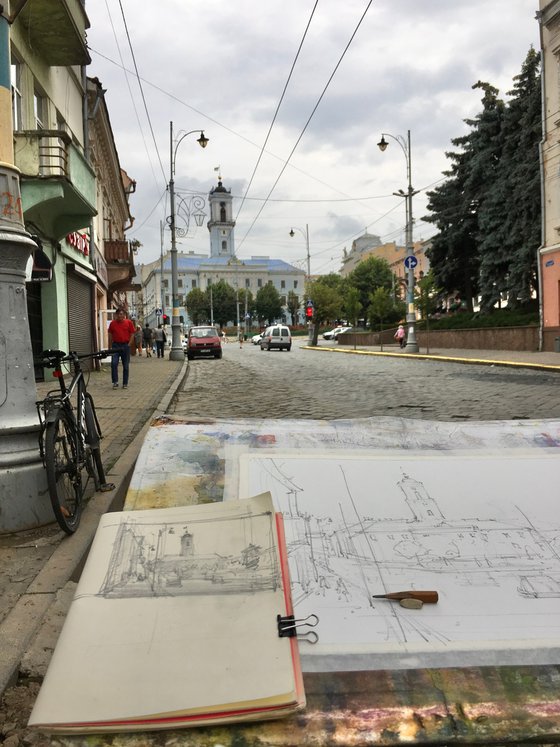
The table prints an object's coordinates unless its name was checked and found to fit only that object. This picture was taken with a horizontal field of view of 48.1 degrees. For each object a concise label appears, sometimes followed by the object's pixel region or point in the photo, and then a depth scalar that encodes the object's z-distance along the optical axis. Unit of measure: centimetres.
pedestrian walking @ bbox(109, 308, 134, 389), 1302
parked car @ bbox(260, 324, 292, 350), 4181
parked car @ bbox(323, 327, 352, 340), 7038
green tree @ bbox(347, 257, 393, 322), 9088
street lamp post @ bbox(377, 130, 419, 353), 2873
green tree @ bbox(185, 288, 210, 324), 11488
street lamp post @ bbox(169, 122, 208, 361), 2708
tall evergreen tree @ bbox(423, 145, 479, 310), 3538
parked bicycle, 358
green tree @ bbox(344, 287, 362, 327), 5216
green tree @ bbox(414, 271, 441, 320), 3409
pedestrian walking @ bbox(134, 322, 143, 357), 3569
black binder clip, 199
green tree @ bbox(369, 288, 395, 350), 4178
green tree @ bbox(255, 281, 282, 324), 11762
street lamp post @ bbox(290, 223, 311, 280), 5372
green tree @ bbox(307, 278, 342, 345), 5322
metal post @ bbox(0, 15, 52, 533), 366
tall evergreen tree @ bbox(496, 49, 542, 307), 2866
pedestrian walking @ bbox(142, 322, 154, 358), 3401
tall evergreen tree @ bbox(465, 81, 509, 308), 3108
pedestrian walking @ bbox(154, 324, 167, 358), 3294
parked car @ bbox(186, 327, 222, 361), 3136
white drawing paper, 211
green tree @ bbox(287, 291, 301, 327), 12131
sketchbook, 178
